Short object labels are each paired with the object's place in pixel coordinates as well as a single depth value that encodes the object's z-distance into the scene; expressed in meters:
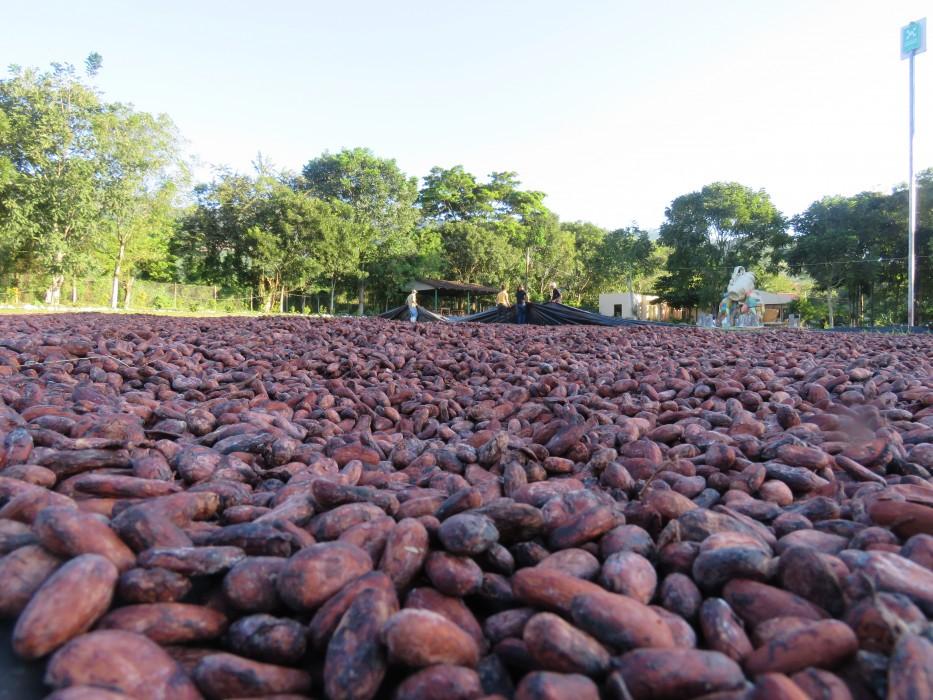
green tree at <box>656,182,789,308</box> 26.86
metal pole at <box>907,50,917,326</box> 11.73
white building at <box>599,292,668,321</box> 37.12
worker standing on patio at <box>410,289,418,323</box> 11.07
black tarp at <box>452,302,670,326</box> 10.52
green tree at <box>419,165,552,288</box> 34.74
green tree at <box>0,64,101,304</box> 18.69
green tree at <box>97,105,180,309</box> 20.91
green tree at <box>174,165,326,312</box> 26.67
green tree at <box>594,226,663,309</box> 31.50
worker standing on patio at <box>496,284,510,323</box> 11.63
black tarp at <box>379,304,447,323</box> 11.80
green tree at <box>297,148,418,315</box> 30.64
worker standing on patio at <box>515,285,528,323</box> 11.18
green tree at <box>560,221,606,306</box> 38.03
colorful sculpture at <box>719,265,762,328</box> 13.44
